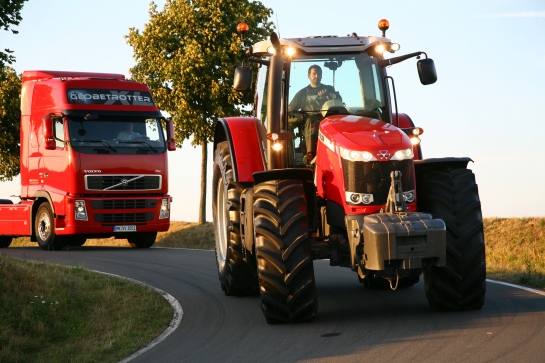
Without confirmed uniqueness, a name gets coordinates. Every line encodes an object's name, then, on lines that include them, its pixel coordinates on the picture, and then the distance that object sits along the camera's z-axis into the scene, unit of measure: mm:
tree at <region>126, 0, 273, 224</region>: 33031
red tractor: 9266
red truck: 21297
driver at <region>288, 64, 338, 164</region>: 10570
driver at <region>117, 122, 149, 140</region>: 21681
